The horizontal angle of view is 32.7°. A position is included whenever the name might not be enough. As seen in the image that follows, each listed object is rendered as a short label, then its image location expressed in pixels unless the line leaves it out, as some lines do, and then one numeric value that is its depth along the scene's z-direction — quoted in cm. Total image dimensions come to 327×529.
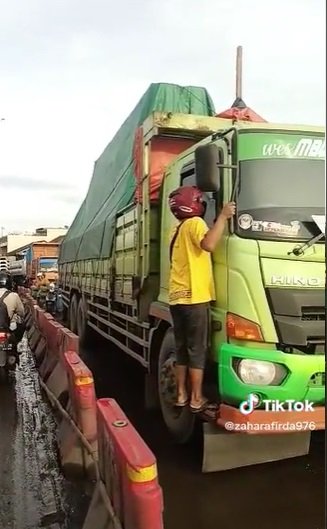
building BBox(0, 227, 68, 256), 6034
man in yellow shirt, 400
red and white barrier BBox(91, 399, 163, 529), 246
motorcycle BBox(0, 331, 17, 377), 734
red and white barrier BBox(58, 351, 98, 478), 414
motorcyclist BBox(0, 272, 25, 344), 768
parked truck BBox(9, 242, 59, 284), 2272
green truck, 363
